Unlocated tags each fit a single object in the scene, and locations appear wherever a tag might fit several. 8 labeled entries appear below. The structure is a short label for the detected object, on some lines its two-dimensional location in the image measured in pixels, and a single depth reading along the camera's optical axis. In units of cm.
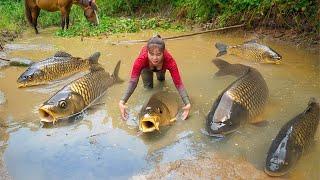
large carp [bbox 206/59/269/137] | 347
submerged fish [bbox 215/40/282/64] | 504
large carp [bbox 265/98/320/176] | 294
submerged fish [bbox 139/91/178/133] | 347
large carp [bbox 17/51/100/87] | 470
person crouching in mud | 366
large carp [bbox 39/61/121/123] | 383
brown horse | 778
